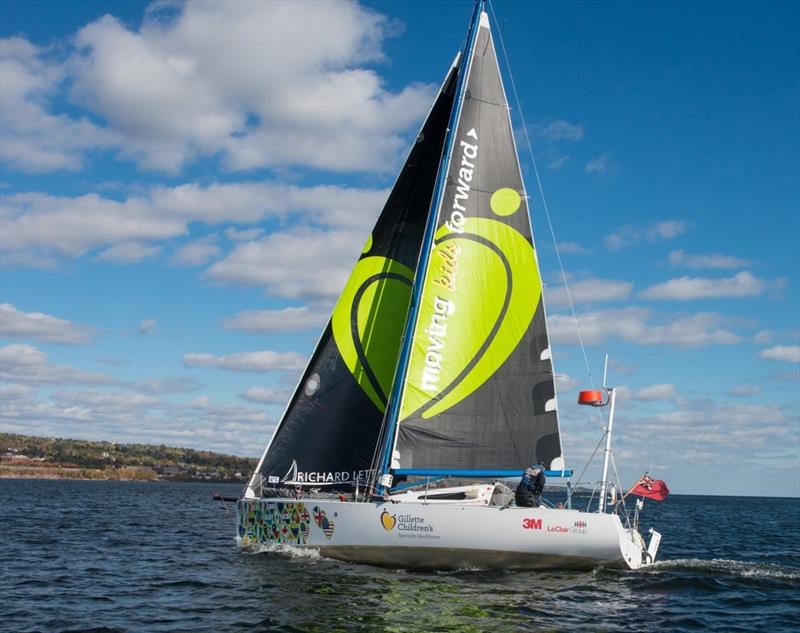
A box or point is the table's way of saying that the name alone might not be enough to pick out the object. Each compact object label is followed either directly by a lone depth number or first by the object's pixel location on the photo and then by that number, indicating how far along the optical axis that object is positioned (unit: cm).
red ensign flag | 1878
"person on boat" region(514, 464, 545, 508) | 1822
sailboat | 1838
